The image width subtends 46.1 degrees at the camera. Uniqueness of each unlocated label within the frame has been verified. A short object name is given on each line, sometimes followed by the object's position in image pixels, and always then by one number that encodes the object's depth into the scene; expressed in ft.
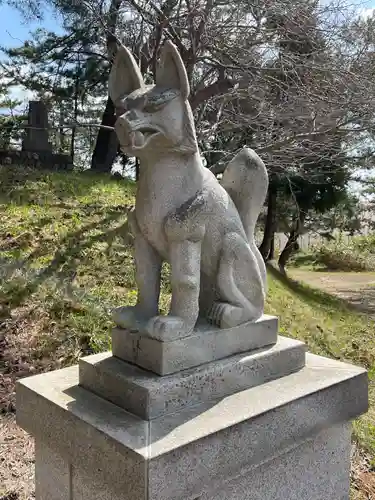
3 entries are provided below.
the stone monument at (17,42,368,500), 4.54
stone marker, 26.27
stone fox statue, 4.89
